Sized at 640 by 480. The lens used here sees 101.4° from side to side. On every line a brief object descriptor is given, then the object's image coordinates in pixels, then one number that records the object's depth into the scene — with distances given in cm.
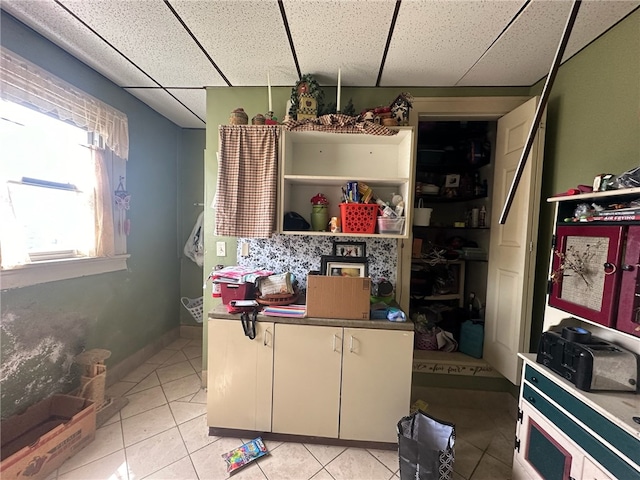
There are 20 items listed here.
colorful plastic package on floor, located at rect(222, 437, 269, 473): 147
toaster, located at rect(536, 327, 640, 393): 103
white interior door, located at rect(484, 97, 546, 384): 170
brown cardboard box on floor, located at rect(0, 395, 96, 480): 129
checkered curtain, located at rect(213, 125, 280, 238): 180
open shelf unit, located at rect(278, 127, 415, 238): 185
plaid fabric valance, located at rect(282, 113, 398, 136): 168
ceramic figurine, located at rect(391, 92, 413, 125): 176
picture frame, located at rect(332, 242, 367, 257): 199
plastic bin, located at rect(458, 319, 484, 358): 213
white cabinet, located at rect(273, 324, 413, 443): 156
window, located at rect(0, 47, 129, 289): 145
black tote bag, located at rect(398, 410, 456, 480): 125
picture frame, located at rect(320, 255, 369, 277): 177
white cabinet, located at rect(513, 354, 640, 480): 90
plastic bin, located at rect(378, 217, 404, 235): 174
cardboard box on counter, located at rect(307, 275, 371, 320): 159
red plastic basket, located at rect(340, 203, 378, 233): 174
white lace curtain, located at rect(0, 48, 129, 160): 141
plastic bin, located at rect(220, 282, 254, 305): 174
